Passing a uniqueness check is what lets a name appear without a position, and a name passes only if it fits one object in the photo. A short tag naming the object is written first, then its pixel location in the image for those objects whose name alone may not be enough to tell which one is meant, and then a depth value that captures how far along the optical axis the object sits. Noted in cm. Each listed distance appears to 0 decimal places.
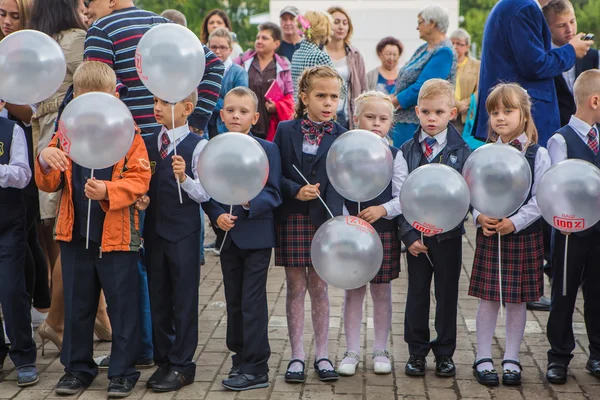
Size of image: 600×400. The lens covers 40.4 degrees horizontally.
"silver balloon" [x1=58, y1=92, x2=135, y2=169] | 380
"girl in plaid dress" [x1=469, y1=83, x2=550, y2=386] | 434
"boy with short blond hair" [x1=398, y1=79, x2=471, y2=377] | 441
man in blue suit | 529
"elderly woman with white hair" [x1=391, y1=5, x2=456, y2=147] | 695
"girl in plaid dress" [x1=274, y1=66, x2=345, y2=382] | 439
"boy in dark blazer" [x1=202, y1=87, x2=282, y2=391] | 427
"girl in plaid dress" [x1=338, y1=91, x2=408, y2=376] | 450
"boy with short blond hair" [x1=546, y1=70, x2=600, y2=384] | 440
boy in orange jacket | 412
